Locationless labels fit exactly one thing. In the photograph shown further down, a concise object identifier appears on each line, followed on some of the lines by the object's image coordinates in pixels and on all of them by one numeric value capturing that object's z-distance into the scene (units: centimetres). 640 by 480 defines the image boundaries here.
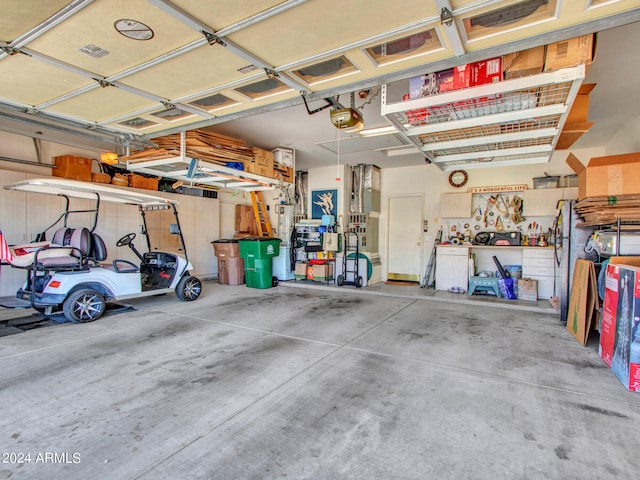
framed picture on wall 828
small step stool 638
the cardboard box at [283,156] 652
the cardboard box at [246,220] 913
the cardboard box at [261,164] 566
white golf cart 418
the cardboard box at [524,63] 258
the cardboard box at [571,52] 239
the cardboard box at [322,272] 775
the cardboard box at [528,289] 607
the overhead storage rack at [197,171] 489
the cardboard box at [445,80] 288
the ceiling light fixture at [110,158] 538
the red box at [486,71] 272
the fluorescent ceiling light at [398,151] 669
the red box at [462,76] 279
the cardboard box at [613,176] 353
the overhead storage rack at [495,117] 272
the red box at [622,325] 258
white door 812
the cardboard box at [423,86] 298
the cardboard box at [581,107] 352
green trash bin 715
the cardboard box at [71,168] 588
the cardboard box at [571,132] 366
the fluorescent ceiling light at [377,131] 467
